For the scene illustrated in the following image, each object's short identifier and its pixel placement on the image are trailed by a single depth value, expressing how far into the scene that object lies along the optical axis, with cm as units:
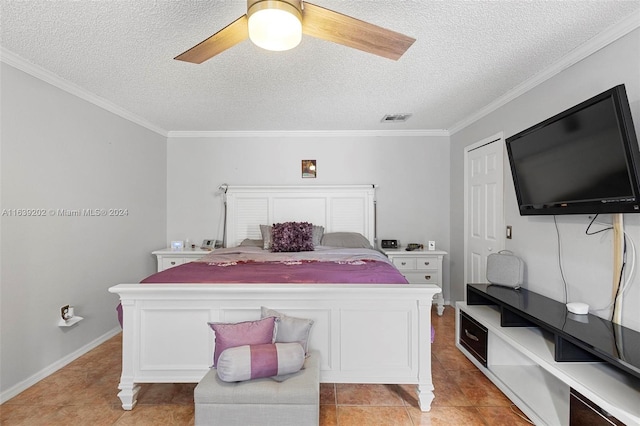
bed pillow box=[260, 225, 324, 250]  377
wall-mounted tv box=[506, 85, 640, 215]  162
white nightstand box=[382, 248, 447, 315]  389
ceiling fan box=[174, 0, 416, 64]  133
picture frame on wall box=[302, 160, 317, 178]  436
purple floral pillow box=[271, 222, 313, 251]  358
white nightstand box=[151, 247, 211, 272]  389
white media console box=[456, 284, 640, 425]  149
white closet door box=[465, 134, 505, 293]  311
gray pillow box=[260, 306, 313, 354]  182
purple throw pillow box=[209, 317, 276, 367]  172
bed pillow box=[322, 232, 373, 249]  383
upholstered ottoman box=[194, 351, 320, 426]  152
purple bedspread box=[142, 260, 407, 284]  226
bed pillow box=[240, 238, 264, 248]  393
